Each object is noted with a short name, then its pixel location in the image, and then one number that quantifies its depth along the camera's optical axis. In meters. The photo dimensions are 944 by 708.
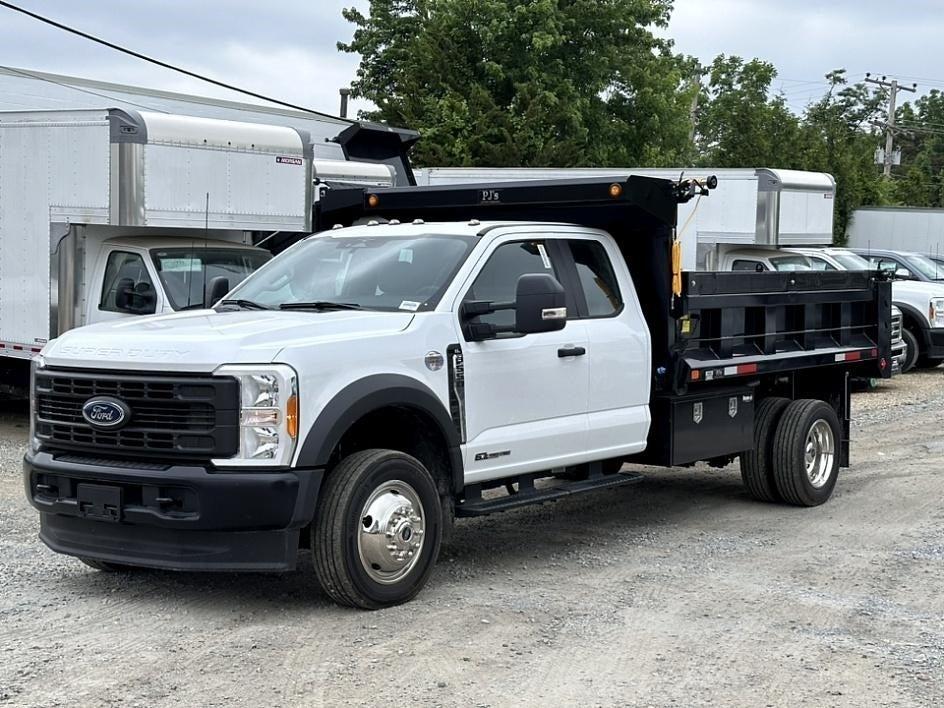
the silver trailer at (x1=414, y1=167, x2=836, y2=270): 18.61
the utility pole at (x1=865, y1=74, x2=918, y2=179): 63.59
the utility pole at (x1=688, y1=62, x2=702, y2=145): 61.95
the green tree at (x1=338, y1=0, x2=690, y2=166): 35.97
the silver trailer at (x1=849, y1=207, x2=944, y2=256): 33.56
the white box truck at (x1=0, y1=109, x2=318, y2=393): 12.64
